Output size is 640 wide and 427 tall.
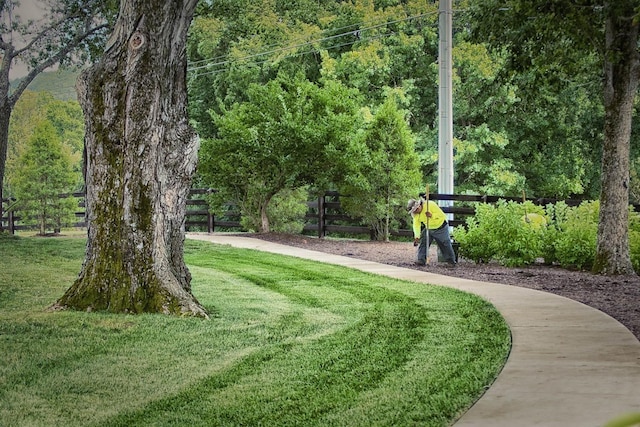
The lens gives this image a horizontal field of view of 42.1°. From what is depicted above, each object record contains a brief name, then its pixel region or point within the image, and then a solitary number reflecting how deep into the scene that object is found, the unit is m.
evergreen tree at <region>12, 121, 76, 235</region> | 31.59
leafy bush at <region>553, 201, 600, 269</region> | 15.26
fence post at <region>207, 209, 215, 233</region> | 27.70
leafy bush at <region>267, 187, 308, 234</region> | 24.22
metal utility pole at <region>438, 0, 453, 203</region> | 19.59
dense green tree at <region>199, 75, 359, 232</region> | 22.52
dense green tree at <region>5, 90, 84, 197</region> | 56.94
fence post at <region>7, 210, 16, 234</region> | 31.39
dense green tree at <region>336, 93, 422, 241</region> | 22.25
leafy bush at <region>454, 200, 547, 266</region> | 15.66
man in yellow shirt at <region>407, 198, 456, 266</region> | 15.40
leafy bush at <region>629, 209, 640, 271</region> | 15.18
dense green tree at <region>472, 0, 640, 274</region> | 13.73
